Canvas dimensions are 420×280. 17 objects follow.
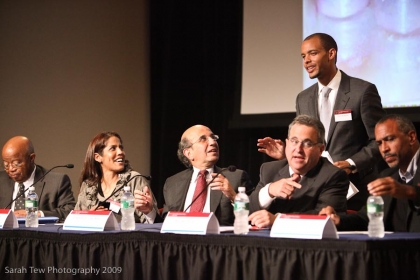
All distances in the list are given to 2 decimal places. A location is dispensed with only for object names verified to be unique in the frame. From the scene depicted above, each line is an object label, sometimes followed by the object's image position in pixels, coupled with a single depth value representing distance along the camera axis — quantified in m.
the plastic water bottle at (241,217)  5.57
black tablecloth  4.71
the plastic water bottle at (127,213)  6.43
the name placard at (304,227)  4.94
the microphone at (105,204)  8.16
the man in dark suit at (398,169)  5.90
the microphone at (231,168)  6.66
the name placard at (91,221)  6.32
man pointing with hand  6.13
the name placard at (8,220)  7.03
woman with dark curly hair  8.32
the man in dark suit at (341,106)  7.67
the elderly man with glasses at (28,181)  9.12
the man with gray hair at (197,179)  7.47
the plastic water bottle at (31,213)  6.97
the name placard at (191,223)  5.56
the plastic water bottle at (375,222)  5.03
